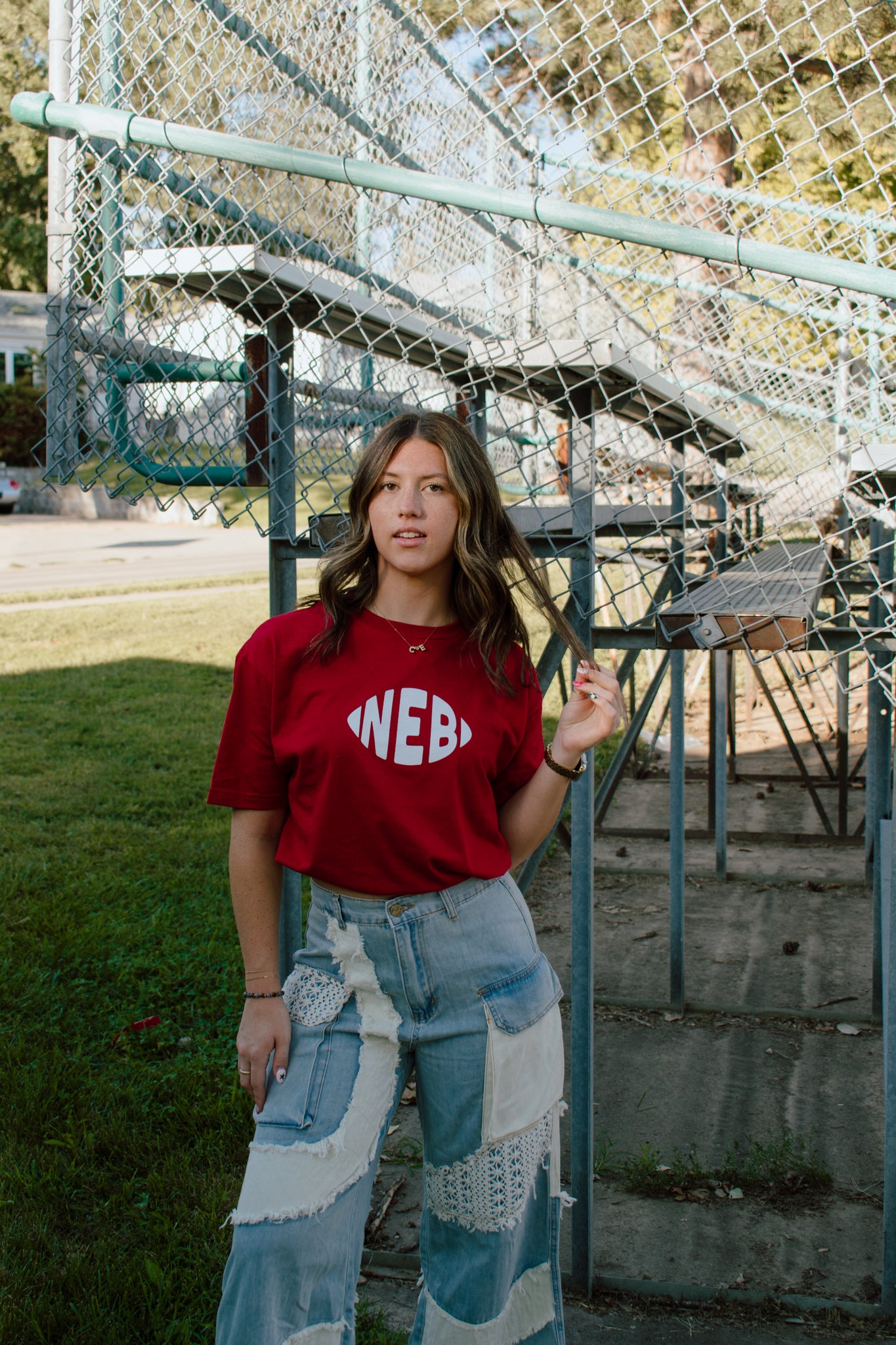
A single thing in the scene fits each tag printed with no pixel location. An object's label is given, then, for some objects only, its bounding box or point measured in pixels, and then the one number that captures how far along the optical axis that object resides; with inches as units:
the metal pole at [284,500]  110.7
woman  74.6
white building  1497.3
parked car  967.6
